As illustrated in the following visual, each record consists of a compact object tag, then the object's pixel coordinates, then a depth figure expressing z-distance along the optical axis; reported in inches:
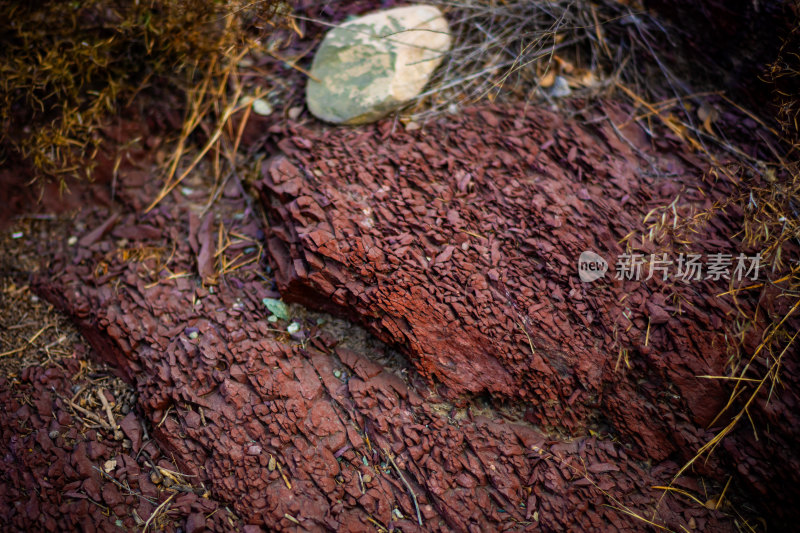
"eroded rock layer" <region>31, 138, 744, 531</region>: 18.8
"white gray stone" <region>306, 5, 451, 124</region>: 22.0
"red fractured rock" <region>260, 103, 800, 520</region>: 19.6
